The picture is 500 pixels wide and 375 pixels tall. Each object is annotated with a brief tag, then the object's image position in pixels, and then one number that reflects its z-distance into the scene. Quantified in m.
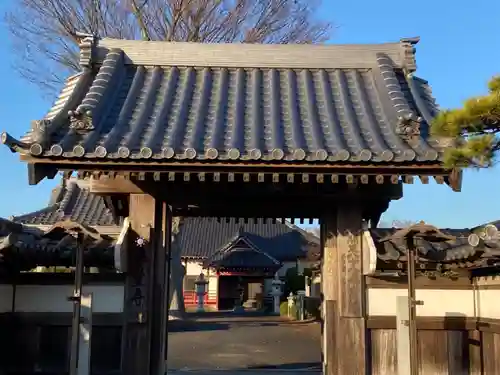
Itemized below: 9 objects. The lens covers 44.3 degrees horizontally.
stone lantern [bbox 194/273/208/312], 40.92
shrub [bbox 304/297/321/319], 30.47
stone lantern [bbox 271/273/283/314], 38.38
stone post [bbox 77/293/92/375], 6.60
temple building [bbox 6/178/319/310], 41.25
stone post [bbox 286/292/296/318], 33.46
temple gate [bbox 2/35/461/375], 5.96
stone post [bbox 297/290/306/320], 31.12
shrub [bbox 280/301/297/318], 33.24
